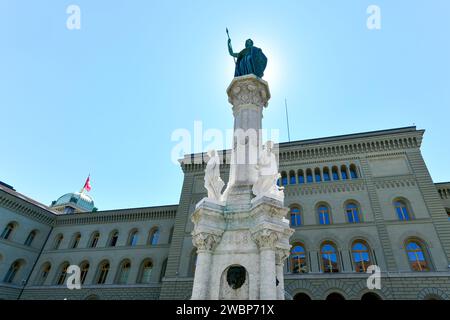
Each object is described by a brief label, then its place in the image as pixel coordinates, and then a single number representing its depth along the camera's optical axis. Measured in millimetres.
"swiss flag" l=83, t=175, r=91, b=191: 48494
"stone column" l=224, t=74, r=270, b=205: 7156
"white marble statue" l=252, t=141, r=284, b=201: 6589
